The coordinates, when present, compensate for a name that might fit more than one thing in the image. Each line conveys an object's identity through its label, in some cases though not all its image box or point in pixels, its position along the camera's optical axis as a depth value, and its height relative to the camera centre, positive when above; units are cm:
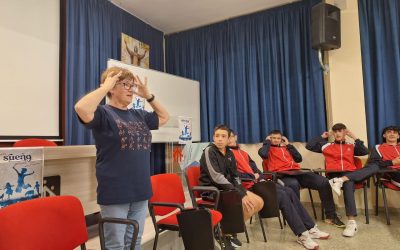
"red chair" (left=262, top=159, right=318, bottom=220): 307 -42
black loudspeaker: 345 +141
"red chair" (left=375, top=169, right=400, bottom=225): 290 -54
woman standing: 129 -6
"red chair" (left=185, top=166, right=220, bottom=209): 218 -41
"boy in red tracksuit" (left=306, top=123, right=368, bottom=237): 328 -18
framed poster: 433 +149
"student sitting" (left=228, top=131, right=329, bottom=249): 240 -74
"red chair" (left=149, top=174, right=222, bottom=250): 187 -44
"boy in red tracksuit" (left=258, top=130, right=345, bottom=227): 304 -39
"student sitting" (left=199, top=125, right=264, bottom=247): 233 -29
